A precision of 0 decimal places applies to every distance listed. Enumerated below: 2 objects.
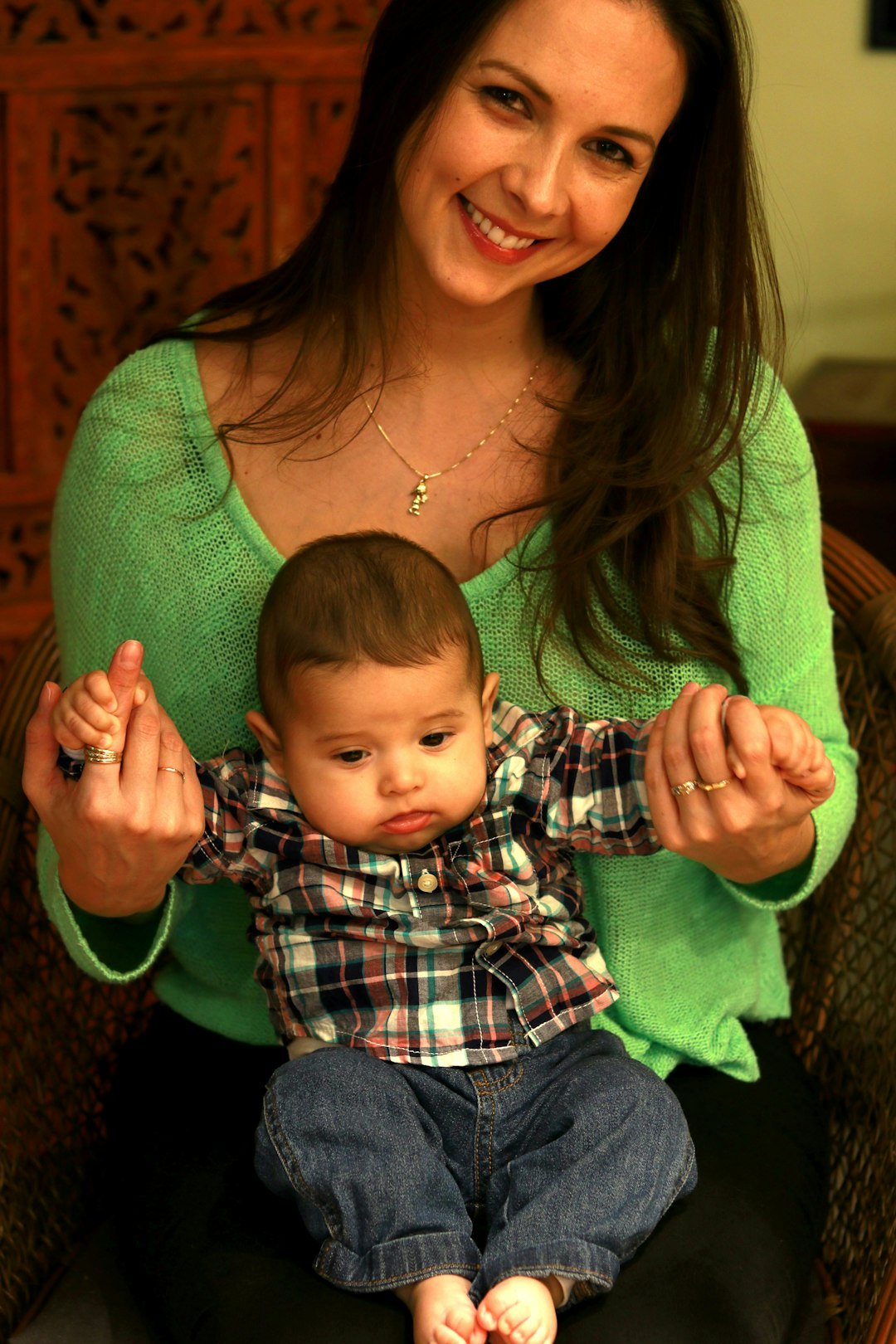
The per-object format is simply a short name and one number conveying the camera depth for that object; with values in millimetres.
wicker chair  1379
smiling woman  1275
